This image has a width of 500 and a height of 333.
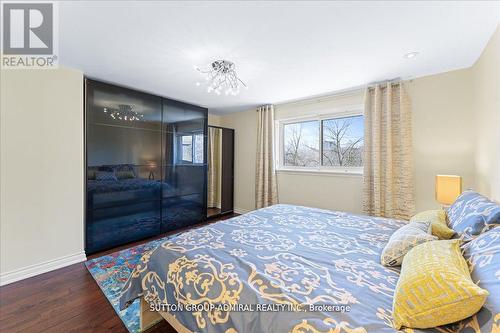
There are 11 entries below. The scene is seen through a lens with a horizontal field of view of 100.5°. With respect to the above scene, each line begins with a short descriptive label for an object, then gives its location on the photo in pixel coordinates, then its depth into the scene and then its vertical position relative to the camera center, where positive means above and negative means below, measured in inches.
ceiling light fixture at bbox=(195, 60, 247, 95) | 96.5 +47.3
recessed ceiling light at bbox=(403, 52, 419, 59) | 86.1 +47.0
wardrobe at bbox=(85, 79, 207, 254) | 112.6 +1.5
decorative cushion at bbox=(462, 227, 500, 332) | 27.7 -17.0
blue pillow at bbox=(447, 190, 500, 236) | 46.8 -12.1
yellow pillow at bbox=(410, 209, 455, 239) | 53.7 -15.9
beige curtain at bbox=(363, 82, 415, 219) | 110.7 +7.0
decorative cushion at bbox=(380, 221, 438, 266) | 48.0 -18.4
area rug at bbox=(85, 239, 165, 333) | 67.4 -47.1
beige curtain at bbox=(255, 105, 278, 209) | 166.1 +4.5
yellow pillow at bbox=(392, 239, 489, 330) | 28.1 -18.4
